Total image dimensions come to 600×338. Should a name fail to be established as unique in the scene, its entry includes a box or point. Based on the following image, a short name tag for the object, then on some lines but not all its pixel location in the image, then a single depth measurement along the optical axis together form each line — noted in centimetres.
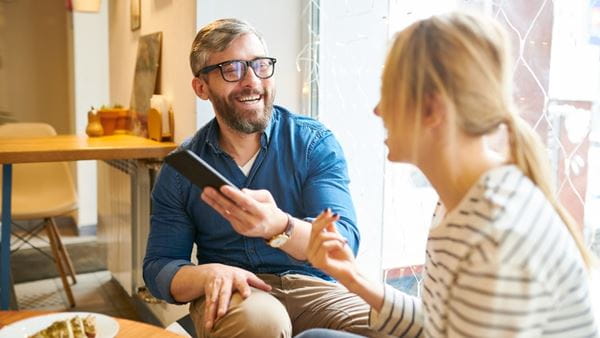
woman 67
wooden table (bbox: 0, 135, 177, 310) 198
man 139
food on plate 101
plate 104
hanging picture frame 260
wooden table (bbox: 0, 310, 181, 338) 109
